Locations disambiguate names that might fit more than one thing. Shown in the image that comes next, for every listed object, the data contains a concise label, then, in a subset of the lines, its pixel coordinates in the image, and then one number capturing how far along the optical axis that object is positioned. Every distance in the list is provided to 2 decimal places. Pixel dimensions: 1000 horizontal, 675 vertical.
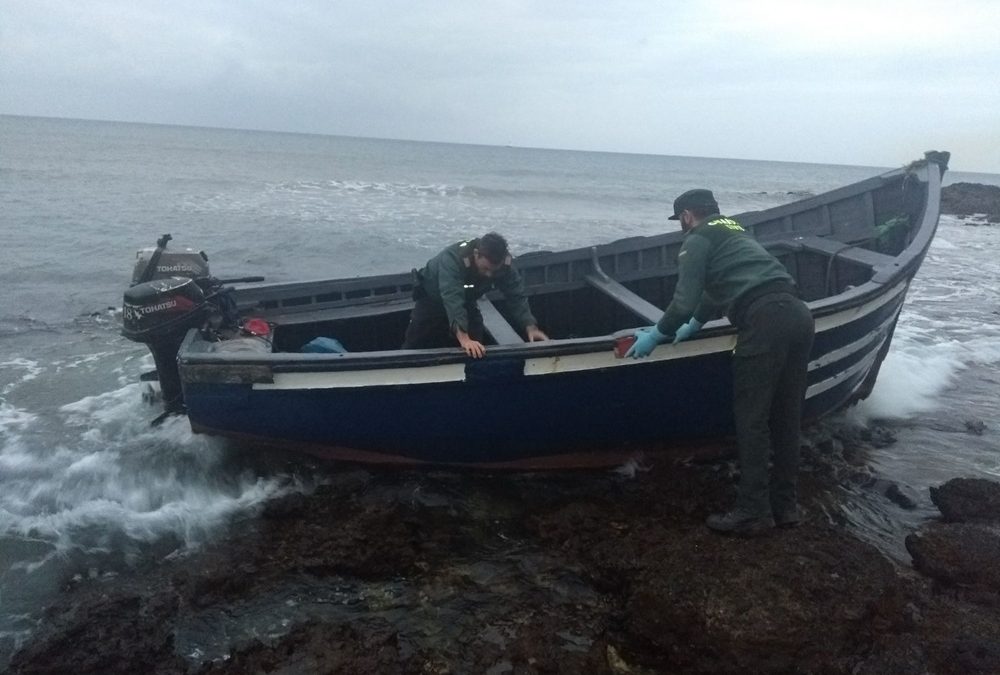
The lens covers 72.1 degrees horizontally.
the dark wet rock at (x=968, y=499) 4.88
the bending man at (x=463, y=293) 4.81
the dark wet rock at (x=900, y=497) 5.23
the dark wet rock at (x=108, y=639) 3.58
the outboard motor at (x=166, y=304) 5.56
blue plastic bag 5.80
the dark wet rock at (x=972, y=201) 36.50
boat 4.91
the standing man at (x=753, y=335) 4.07
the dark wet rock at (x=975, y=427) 6.77
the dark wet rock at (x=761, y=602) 3.45
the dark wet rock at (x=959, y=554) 4.12
